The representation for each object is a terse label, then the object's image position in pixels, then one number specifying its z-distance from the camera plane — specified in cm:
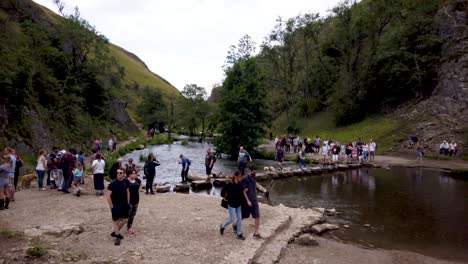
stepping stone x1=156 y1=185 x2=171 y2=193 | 2109
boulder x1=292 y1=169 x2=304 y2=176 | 2928
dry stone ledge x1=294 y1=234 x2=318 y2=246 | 1308
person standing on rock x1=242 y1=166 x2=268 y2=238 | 1191
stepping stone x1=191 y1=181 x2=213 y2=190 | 2362
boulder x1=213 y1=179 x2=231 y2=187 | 2470
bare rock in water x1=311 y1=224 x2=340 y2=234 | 1467
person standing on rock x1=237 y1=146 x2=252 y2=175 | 2492
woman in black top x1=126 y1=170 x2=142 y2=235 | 1152
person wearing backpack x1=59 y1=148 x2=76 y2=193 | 1784
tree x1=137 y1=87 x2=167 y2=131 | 9719
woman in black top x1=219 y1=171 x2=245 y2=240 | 1182
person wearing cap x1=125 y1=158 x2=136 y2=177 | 1571
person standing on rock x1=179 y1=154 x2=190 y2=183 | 2425
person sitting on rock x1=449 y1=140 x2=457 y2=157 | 3759
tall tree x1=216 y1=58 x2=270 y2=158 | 4256
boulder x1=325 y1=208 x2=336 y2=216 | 1773
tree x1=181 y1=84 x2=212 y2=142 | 8050
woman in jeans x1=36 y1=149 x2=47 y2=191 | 1797
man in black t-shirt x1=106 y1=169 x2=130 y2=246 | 1077
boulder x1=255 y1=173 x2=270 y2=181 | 2703
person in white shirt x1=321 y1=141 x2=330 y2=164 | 3450
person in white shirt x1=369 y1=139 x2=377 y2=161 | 3734
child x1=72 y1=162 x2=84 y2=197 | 1808
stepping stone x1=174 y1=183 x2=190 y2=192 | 2269
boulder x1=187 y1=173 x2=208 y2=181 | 2562
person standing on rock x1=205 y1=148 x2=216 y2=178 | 2480
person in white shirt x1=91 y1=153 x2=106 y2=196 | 1716
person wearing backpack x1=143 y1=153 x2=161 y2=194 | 1827
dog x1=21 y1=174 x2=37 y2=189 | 1889
